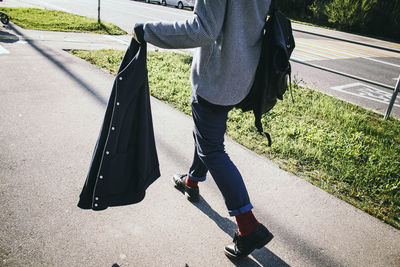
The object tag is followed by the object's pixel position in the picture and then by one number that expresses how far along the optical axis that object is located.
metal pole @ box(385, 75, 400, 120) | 4.46
